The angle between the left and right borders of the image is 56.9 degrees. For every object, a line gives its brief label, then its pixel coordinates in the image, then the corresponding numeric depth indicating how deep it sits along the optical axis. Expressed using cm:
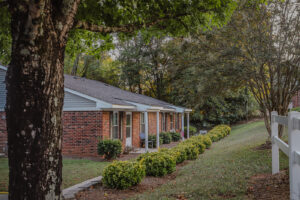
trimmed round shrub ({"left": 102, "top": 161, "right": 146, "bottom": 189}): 680
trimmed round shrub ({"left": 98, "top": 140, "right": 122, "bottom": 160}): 1327
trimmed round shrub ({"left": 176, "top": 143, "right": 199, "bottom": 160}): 1176
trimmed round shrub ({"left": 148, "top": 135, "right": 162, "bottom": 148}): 2020
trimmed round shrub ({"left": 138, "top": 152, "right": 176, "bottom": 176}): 843
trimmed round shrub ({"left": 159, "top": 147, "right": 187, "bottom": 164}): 1005
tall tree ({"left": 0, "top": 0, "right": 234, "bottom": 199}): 320
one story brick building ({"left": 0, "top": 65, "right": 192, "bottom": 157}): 1382
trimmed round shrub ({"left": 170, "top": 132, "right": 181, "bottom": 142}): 2461
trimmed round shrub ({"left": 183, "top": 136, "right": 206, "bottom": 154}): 1370
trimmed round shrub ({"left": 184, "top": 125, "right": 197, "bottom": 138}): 3077
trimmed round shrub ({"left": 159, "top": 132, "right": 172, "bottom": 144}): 2214
